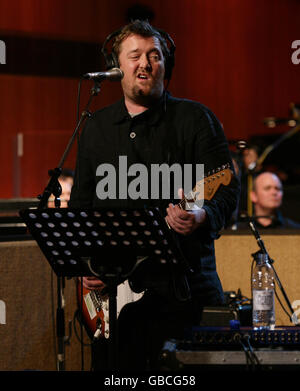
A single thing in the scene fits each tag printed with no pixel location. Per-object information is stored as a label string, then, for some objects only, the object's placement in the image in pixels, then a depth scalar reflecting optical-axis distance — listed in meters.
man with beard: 4.94
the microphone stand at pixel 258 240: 6.15
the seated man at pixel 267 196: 12.60
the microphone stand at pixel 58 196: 4.92
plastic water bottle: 5.19
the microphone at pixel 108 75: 5.04
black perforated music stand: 4.06
